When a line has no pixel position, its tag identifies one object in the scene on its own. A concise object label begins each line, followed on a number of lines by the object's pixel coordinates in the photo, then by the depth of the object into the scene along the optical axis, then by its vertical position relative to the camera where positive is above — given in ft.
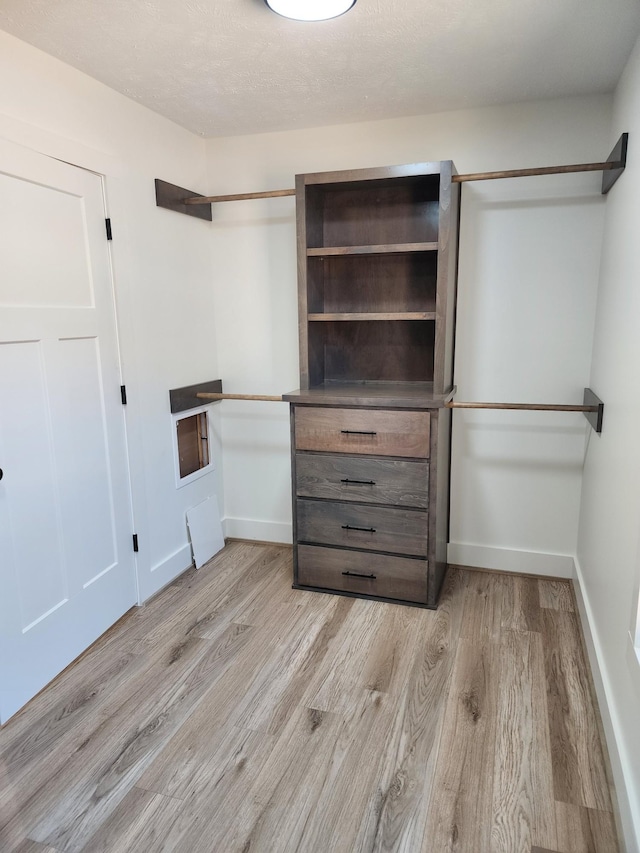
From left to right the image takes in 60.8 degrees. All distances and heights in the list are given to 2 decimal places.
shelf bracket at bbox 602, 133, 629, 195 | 6.71 +1.96
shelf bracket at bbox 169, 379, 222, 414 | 9.26 -1.28
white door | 6.24 -1.30
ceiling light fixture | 5.24 +2.99
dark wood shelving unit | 8.09 -1.08
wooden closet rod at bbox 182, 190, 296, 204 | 8.41 +1.93
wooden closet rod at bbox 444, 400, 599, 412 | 7.63 -1.25
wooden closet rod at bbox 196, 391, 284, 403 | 8.77 -1.24
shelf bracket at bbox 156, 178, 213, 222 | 8.71 +2.00
